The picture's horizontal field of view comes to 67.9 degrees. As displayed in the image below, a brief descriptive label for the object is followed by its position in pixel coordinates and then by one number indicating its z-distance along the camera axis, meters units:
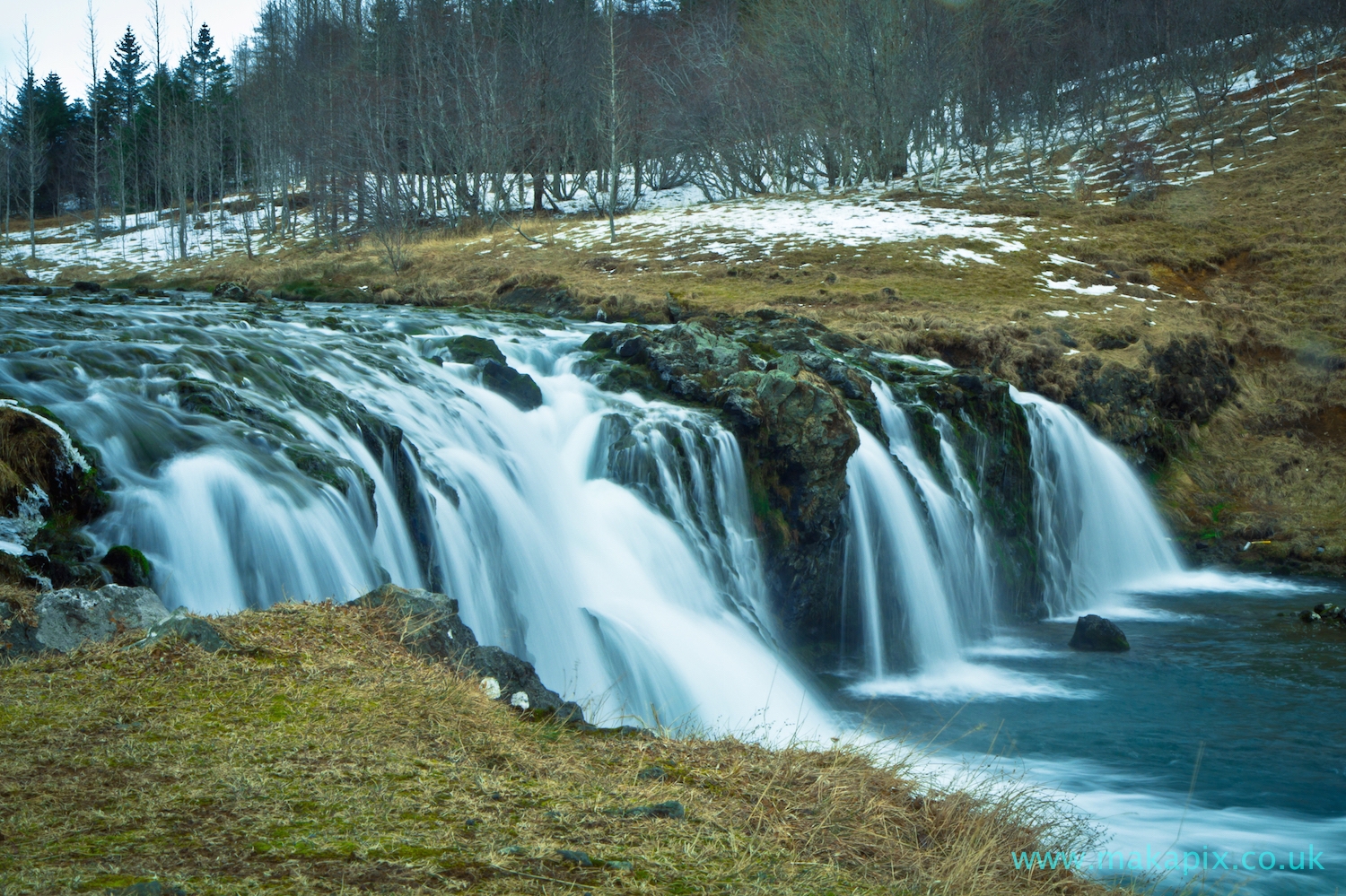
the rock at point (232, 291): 22.30
